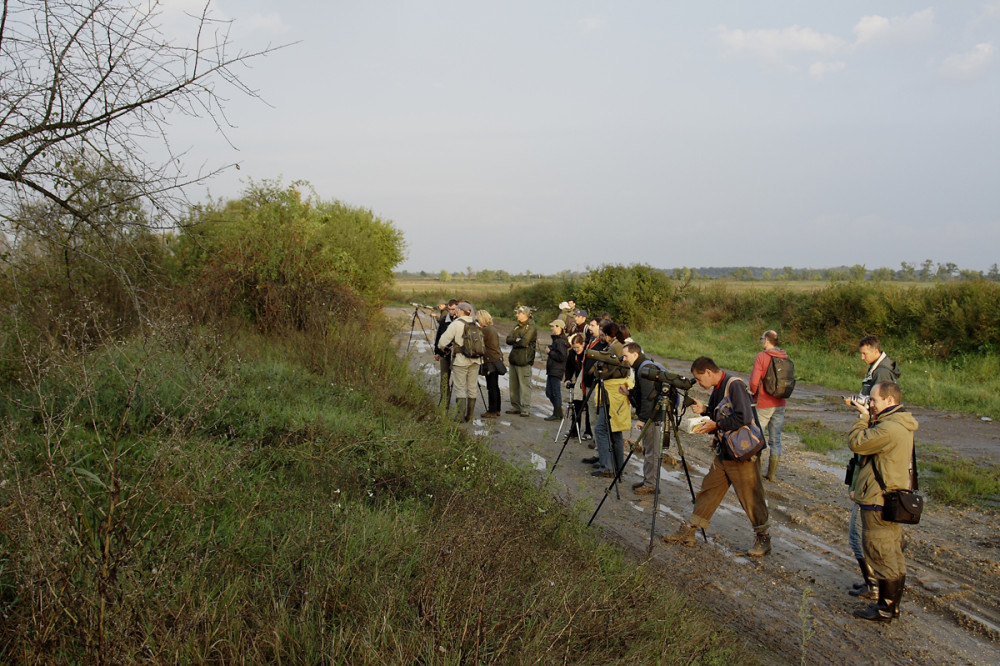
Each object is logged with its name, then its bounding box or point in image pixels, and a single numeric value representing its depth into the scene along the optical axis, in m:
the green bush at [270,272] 11.48
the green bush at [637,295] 29.86
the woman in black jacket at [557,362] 11.90
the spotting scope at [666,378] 6.25
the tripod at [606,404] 8.32
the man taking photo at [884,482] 5.09
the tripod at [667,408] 6.60
